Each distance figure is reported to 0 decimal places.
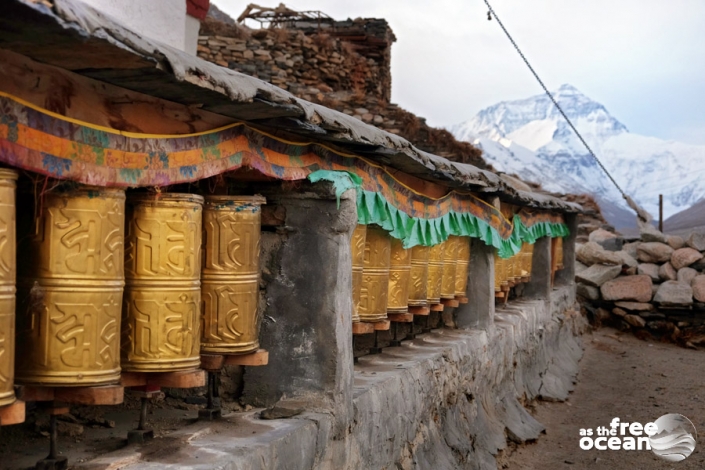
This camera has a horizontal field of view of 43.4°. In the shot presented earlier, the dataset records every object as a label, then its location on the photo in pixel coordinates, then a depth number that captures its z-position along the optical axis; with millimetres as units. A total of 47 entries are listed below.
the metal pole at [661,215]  21419
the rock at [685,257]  15461
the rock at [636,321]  15031
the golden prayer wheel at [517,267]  10242
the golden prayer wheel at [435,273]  6660
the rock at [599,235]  18125
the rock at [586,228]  20764
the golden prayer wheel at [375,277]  5301
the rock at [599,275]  15500
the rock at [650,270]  15601
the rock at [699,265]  15428
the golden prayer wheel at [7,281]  2410
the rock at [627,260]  15669
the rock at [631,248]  16556
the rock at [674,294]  14539
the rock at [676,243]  16141
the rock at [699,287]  14445
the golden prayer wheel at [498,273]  8953
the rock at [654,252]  15859
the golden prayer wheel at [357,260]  4973
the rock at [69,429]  3436
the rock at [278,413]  3907
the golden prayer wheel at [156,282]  3125
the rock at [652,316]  14945
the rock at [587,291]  15609
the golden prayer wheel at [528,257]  11352
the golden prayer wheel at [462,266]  7473
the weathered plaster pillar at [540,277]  11922
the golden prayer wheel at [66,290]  2723
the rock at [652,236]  16547
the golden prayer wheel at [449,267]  7098
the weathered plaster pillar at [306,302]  4180
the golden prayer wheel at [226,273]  3516
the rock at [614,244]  17109
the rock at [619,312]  15375
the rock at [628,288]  15125
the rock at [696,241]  15672
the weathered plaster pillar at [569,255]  14711
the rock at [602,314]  15602
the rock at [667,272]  15375
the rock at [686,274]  15069
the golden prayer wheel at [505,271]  9300
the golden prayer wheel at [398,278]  5746
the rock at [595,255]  15711
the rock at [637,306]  15062
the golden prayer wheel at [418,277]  6246
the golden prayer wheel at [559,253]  14103
